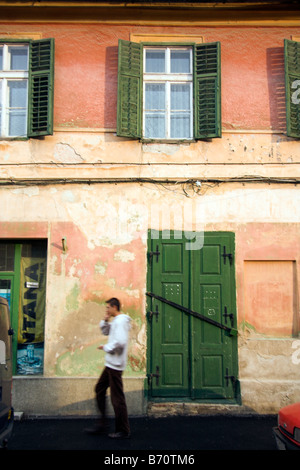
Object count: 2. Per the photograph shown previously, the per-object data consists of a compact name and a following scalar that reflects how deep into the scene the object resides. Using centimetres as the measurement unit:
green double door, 770
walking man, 598
